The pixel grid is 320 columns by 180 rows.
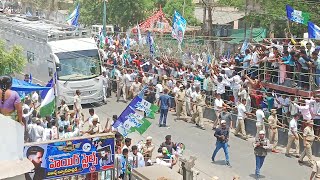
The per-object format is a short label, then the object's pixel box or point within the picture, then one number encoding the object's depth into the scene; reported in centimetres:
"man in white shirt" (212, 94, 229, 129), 1875
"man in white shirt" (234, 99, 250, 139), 1794
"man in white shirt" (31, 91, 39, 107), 1839
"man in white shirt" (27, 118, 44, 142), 1381
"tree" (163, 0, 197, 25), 4362
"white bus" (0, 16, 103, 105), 2189
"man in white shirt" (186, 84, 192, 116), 2022
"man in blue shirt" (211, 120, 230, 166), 1481
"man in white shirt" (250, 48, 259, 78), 1880
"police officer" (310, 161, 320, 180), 1245
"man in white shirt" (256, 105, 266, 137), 1690
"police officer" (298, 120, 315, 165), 1511
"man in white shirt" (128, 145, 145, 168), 1187
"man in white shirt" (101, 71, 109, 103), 2324
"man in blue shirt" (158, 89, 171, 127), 1942
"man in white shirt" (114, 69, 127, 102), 2353
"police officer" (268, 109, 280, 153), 1669
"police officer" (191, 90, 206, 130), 1967
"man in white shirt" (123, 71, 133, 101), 2322
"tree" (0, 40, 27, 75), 1667
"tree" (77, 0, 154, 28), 4219
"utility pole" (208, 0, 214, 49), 3475
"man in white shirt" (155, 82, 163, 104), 2124
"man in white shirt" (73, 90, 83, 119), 1926
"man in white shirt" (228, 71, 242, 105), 1927
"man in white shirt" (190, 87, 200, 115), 1992
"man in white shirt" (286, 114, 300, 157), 1586
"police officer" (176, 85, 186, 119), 2047
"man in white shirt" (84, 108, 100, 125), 1546
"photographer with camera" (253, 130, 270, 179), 1394
